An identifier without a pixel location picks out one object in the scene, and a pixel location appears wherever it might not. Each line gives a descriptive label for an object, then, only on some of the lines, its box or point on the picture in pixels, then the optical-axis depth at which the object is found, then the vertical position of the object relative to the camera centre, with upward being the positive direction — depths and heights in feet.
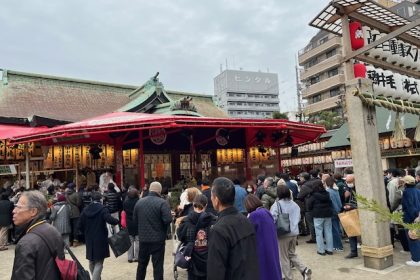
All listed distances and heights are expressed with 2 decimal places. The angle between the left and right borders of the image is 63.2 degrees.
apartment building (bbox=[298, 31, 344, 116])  154.51 +42.41
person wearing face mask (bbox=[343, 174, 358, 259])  25.64 -3.29
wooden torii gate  22.39 +2.23
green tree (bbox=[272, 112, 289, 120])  116.06 +16.87
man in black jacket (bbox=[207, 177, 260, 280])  10.50 -2.46
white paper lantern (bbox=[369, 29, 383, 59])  25.66 +8.32
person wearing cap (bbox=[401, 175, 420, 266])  22.85 -3.33
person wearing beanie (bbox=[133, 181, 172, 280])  19.47 -3.38
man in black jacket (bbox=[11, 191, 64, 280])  9.63 -1.89
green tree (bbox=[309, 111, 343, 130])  115.03 +15.07
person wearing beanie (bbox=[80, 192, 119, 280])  20.54 -3.54
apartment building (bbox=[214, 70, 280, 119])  322.55 +71.70
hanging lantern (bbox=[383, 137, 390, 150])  67.64 +3.12
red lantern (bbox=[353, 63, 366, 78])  24.12 +6.32
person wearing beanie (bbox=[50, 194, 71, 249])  30.14 -3.60
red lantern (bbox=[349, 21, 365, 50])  24.70 +9.06
